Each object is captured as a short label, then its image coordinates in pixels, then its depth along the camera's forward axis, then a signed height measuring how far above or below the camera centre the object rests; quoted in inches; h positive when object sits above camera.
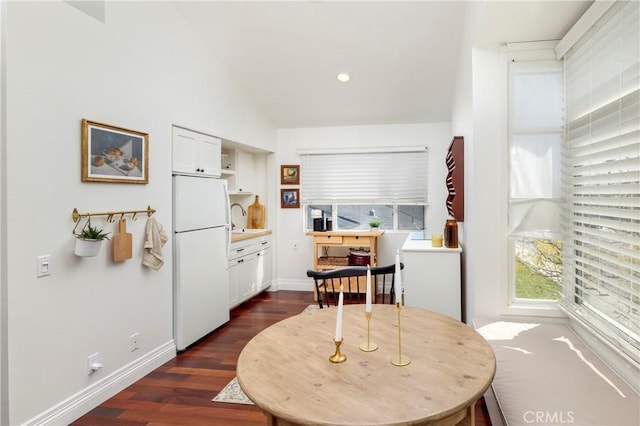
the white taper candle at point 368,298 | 55.5 -12.3
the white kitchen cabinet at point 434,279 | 125.2 -21.8
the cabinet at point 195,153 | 134.3 +23.0
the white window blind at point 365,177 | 211.9 +20.6
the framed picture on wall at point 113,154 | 97.0 +16.5
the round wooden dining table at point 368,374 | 43.8 -22.0
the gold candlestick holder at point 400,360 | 55.1 -21.6
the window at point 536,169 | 98.9 +11.8
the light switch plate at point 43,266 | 84.8 -11.8
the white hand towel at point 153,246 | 117.0 -10.2
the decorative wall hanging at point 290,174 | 223.6 +23.2
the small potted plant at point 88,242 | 92.1 -7.0
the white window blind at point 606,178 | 65.7 +7.1
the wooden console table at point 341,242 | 198.8 -15.1
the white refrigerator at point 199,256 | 133.0 -16.0
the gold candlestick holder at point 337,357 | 55.8 -21.3
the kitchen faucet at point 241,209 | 219.3 +2.6
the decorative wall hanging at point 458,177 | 126.7 +12.1
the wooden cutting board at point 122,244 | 104.6 -8.4
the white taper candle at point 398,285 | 52.7 -10.1
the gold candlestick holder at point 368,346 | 60.1 -21.4
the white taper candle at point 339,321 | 50.1 -14.1
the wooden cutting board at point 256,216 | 220.7 -1.5
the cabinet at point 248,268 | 177.5 -27.8
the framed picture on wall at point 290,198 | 223.9 +9.1
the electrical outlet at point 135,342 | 112.9 -38.3
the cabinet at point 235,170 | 198.5 +23.0
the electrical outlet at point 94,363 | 98.1 -38.9
